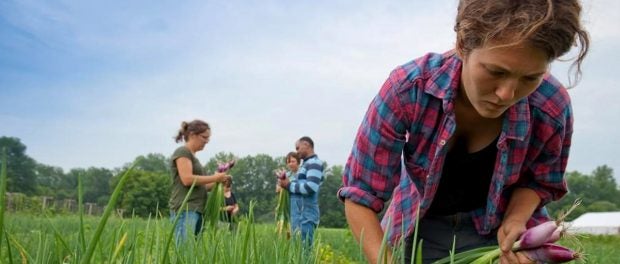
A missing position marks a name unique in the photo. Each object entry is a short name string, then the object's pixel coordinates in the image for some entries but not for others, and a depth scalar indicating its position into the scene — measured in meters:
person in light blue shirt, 4.75
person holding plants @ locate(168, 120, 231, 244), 3.98
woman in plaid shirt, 1.22
